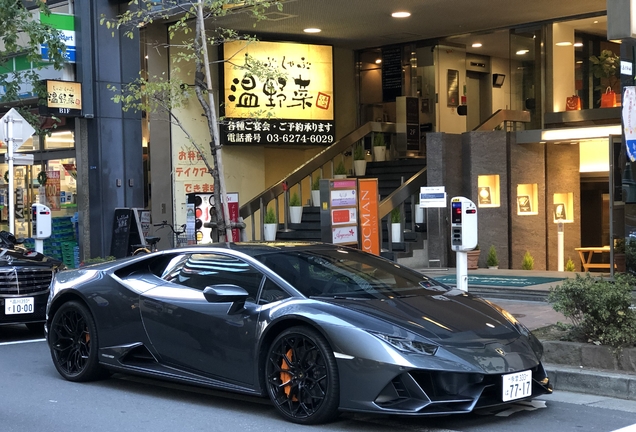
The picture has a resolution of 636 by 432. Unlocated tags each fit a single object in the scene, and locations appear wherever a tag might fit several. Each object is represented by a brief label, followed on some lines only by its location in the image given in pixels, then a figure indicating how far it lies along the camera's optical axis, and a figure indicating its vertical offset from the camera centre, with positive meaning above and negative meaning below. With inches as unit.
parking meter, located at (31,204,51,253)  566.3 -3.8
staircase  664.4 -9.7
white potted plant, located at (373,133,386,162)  831.1 +59.7
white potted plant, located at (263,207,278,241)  726.5 -14.0
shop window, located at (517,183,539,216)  704.4 +4.3
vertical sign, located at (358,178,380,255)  556.4 -4.4
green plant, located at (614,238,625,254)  520.1 -25.7
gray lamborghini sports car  225.1 -36.3
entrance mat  534.3 -48.9
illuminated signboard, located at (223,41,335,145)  778.2 +106.9
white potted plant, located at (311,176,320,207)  759.1 +11.1
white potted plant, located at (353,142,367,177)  813.9 +46.5
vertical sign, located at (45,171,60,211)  800.9 +24.6
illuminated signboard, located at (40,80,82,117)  703.1 +97.3
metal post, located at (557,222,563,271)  700.7 -36.9
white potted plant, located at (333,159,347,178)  795.4 +35.5
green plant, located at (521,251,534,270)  664.4 -44.6
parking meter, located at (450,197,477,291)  375.6 -8.2
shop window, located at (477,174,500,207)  687.1 +12.8
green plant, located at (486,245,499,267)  659.4 -41.3
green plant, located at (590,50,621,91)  665.0 +107.7
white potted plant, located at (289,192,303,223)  740.6 +0.0
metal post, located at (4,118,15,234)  577.7 +49.3
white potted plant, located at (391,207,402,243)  663.8 -14.2
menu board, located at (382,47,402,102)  858.1 +136.8
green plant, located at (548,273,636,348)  288.0 -36.6
